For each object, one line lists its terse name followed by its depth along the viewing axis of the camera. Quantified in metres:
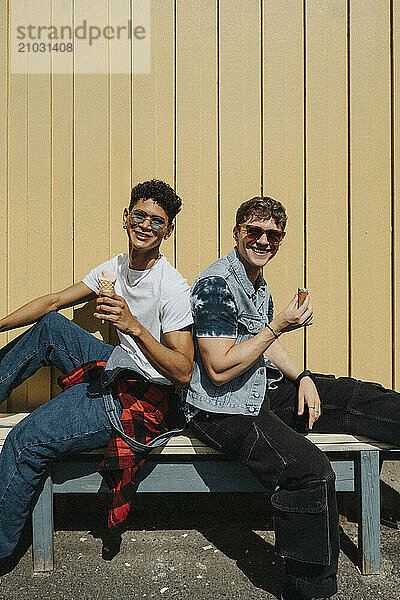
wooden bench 2.71
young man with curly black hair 2.51
